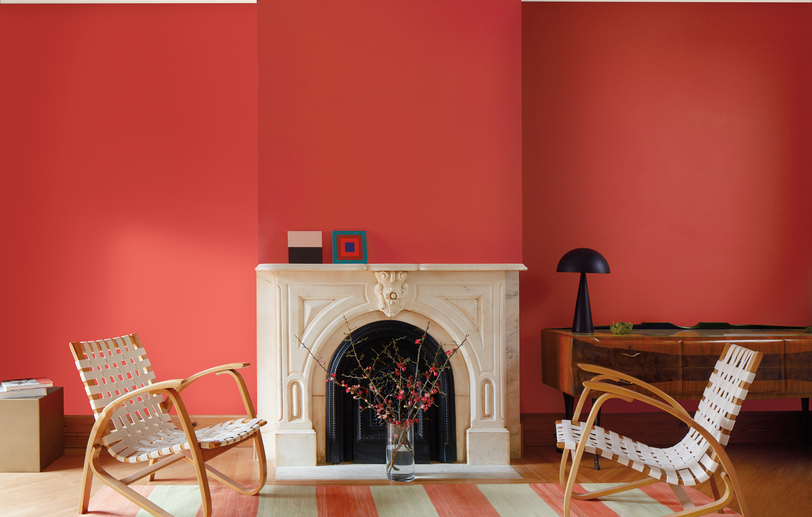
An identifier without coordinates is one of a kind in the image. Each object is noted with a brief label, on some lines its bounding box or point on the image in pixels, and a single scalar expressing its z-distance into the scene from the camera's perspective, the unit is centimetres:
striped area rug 278
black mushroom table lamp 356
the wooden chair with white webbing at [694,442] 242
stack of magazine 346
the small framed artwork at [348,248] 354
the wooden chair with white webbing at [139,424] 260
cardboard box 339
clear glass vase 323
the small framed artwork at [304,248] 351
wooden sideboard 341
